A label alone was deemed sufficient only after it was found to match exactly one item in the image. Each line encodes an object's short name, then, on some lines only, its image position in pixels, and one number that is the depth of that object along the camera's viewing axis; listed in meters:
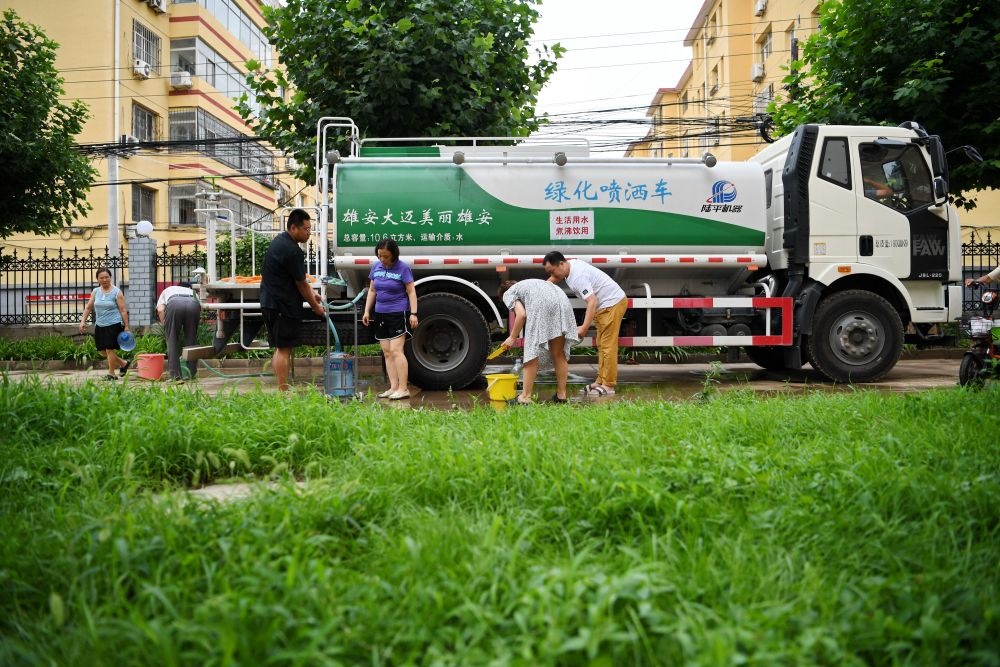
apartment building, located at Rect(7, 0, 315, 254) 22.66
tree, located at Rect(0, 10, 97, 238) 12.57
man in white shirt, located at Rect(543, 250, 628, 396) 7.54
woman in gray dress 6.89
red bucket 8.77
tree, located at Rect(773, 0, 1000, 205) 9.47
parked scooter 6.25
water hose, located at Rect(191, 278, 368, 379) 7.24
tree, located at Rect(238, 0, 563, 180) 9.33
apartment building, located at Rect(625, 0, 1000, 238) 23.44
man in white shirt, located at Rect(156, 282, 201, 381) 8.95
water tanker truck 8.14
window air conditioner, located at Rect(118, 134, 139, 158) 18.88
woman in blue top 10.13
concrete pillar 14.60
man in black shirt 6.93
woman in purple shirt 7.38
